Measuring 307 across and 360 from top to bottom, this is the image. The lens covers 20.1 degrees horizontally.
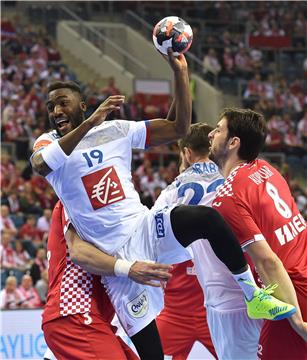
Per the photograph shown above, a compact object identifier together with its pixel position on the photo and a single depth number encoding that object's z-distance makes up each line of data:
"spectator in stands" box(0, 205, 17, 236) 13.90
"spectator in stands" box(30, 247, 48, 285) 12.61
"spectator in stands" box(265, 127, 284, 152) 20.08
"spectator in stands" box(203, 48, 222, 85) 23.14
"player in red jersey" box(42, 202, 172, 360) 5.24
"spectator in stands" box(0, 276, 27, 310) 11.45
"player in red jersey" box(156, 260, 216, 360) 6.78
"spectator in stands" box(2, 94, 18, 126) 17.61
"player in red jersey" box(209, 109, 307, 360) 4.85
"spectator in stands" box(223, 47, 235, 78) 23.52
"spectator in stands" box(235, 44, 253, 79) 23.50
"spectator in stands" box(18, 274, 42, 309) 11.79
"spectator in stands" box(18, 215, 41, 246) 14.26
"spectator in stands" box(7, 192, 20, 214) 14.91
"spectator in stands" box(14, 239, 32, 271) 13.42
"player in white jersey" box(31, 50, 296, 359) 5.13
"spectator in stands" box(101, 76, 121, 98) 20.23
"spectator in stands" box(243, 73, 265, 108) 22.17
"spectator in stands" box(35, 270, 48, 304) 12.16
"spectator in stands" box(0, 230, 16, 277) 13.15
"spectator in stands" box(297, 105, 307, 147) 20.80
